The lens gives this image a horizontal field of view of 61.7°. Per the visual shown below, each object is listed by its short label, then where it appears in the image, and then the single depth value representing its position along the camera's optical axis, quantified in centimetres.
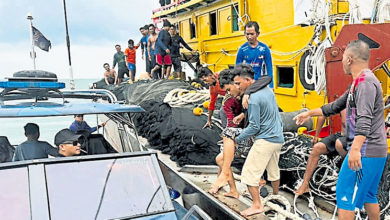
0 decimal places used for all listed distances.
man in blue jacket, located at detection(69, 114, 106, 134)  464
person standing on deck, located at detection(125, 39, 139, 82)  1241
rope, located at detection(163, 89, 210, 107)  660
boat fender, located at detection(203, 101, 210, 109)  609
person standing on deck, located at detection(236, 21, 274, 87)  452
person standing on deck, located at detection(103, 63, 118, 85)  1466
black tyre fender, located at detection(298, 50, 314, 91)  575
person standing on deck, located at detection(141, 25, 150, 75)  1191
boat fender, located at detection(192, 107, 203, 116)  566
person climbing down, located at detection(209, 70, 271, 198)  357
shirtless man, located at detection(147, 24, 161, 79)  1056
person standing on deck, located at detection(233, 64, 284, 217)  324
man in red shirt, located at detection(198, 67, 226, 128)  431
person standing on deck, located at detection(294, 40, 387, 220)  238
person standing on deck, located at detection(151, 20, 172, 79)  933
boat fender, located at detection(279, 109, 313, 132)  512
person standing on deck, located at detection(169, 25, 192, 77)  988
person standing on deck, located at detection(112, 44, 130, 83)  1333
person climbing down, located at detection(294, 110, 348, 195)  346
